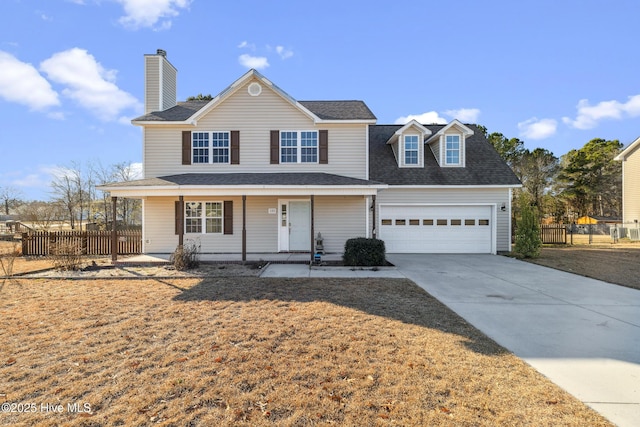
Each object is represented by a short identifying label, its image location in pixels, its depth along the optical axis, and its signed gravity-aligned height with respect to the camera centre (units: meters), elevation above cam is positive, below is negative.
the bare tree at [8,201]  28.34 +1.58
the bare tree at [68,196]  23.39 +1.69
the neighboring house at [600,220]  31.30 -0.43
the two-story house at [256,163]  13.37 +2.42
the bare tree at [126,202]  24.36 +1.26
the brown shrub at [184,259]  10.06 -1.39
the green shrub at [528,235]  12.98 -0.80
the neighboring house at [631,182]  21.20 +2.47
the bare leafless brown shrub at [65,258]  10.09 -1.35
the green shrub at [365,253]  10.59 -1.27
